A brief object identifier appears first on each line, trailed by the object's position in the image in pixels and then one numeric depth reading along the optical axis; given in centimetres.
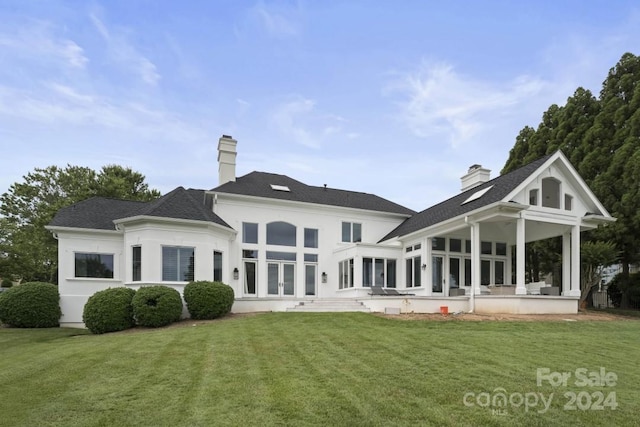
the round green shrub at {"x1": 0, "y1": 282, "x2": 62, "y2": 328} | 1747
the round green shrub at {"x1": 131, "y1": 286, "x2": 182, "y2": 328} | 1504
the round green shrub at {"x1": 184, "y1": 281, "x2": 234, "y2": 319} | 1598
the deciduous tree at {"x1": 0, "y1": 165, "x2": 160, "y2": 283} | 3173
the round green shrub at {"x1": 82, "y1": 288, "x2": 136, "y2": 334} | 1504
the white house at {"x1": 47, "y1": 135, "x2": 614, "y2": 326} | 1738
